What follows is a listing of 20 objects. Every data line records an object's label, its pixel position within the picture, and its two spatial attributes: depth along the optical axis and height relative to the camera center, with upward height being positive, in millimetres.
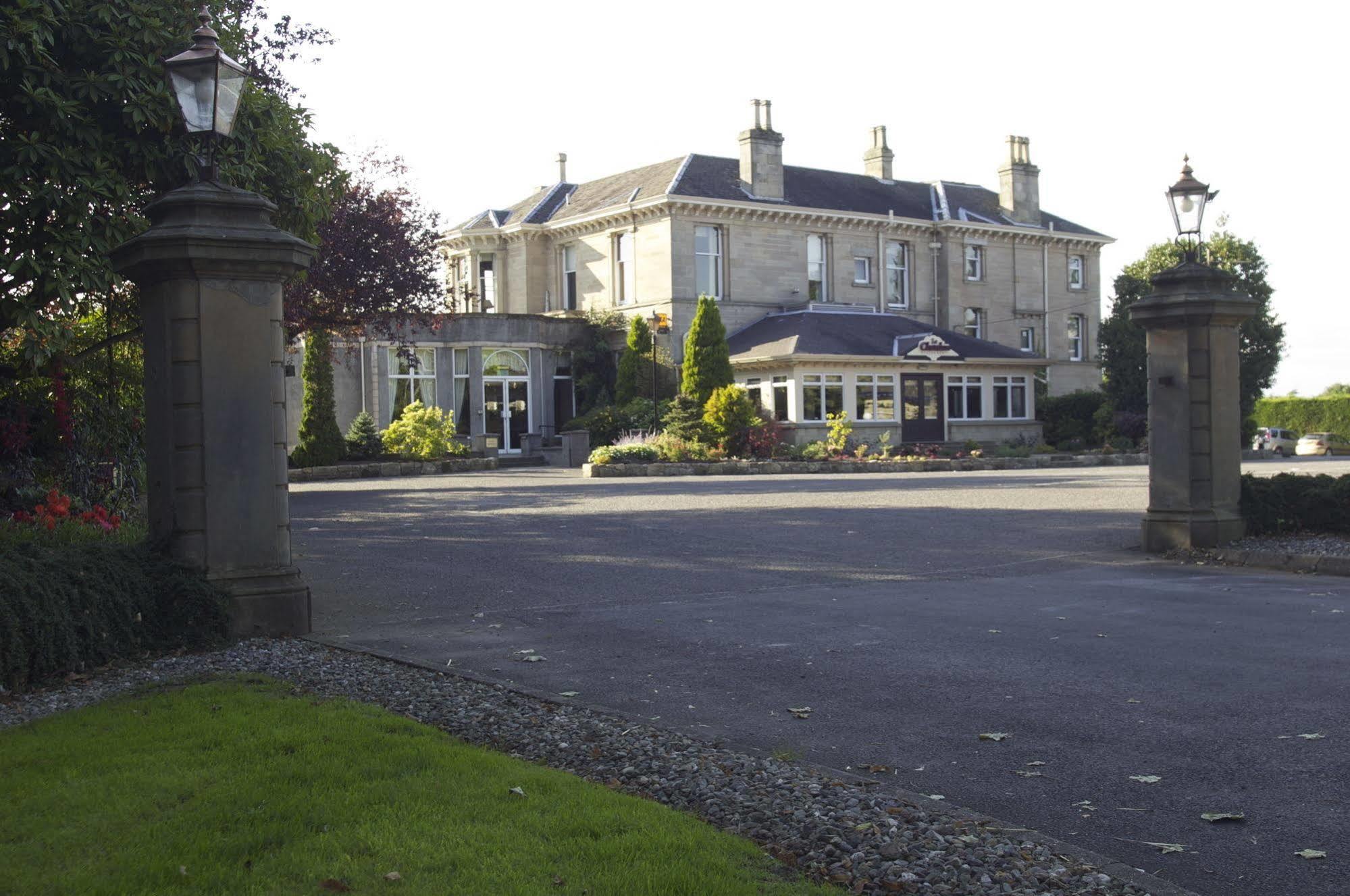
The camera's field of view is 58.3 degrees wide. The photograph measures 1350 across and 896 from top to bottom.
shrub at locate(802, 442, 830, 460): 34562 -639
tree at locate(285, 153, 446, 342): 23172 +3335
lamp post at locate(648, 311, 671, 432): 37038 +3445
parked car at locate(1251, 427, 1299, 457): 52344 -821
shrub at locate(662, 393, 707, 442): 33781 +324
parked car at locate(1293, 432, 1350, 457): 50812 -1021
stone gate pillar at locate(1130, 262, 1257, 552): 13109 +172
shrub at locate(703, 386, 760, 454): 33781 +360
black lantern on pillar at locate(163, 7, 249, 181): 8562 +2532
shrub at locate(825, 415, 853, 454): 34812 -219
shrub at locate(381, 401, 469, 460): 34312 +10
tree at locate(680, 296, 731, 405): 37031 +2289
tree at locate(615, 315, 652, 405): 40125 +2338
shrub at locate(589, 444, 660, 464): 31234 -557
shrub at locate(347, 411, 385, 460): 34750 -96
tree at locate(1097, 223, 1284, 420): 47625 +3535
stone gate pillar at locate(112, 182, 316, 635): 8422 +364
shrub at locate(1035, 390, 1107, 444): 43156 +383
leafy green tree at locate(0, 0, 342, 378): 10930 +2816
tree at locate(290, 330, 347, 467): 33125 +457
